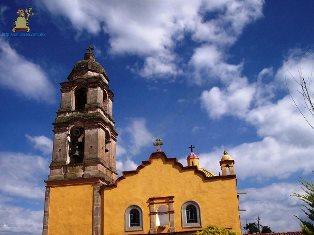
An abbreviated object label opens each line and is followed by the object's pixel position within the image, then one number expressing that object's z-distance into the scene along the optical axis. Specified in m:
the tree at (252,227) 54.91
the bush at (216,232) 18.64
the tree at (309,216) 11.77
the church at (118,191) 20.69
